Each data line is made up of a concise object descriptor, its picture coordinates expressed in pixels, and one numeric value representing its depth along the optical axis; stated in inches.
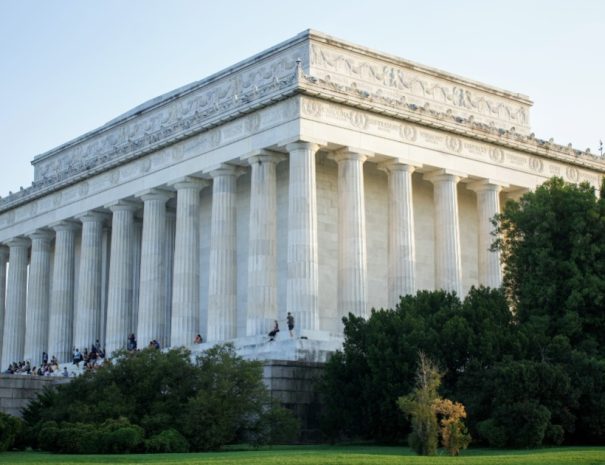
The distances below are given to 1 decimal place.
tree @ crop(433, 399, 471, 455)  1540.4
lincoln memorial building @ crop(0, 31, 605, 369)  2518.5
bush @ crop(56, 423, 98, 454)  1593.3
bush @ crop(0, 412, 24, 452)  1614.3
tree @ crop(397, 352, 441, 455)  1526.8
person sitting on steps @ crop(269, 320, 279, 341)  2362.2
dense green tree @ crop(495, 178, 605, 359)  2033.7
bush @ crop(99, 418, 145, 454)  1595.7
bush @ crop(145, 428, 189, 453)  1620.3
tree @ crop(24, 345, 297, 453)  1632.6
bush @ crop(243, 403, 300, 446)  1786.4
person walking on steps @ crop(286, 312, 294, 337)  2321.6
